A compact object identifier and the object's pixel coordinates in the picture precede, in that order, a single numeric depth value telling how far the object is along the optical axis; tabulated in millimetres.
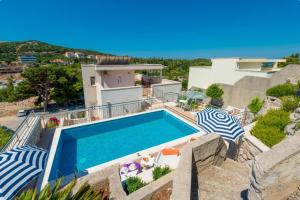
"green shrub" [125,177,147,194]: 3832
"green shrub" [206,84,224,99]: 16722
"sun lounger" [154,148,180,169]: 4969
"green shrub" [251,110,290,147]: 5762
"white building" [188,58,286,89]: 18019
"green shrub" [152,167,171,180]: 4281
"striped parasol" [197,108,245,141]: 5717
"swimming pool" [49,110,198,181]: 6262
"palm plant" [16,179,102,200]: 2754
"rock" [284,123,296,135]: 5878
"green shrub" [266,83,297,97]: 11414
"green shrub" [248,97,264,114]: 12695
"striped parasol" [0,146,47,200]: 3100
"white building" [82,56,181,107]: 11571
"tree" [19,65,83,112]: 24734
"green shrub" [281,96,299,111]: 8398
